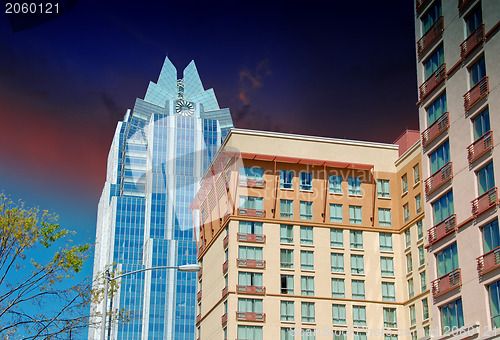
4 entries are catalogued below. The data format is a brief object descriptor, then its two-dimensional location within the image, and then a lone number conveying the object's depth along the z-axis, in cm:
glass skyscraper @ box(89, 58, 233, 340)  19875
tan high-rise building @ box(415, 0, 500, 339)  4166
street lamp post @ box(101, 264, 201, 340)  3573
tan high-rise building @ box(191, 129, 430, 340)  8331
